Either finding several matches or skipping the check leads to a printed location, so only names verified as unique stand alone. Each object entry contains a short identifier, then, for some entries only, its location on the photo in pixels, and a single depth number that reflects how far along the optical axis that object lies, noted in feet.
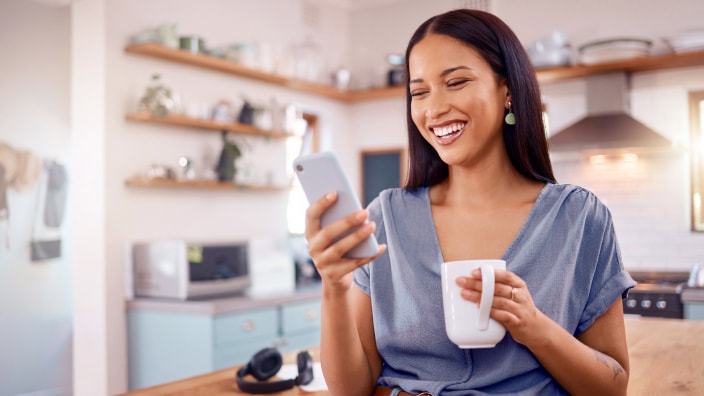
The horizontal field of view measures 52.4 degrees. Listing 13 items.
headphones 5.11
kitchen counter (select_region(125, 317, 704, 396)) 5.07
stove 13.24
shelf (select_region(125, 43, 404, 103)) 13.66
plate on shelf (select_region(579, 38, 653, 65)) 15.25
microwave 12.91
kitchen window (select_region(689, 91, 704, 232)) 15.48
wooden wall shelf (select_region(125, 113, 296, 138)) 13.51
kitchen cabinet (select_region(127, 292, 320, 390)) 12.30
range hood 14.60
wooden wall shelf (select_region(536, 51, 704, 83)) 14.92
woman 3.81
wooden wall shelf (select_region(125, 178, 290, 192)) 13.50
